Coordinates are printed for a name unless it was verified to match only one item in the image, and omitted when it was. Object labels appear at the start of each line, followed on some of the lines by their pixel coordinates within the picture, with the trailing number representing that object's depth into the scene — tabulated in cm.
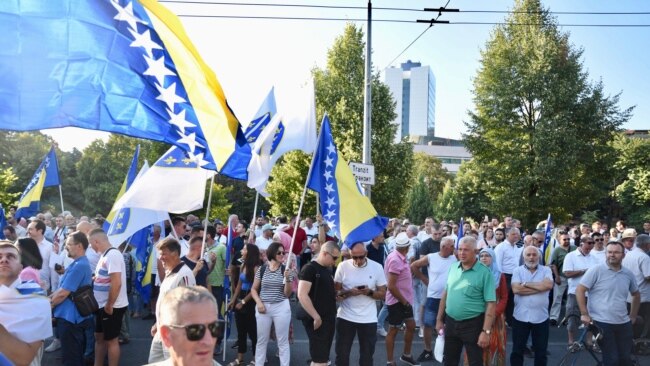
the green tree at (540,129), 3041
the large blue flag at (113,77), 436
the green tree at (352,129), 3475
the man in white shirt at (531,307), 790
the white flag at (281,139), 691
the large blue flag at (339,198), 760
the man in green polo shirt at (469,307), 675
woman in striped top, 780
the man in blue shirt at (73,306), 668
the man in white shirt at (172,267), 586
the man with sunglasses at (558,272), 1262
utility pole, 1541
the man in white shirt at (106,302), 720
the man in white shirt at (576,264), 1065
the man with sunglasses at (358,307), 721
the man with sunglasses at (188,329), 247
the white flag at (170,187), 658
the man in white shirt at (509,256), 1153
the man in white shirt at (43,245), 916
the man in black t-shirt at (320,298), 693
